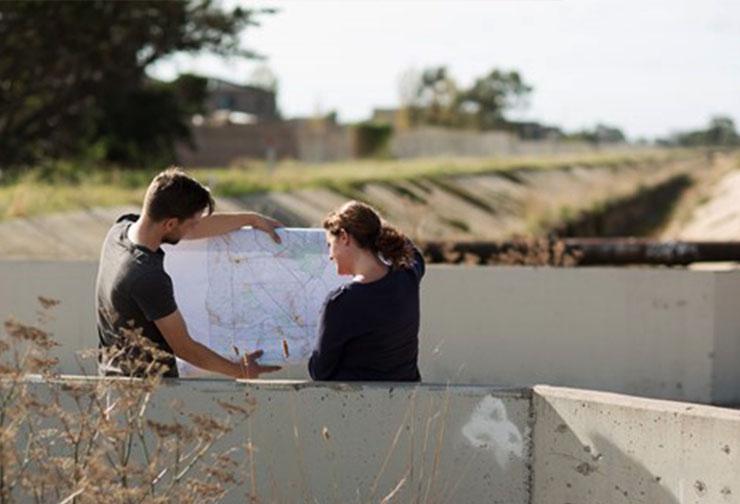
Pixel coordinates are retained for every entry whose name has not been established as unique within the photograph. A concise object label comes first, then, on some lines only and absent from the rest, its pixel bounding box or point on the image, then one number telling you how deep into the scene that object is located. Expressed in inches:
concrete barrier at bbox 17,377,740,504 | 292.0
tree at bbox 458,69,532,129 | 5762.8
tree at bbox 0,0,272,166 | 1438.2
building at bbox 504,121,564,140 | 6382.9
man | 298.0
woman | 298.5
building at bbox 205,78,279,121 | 4963.1
